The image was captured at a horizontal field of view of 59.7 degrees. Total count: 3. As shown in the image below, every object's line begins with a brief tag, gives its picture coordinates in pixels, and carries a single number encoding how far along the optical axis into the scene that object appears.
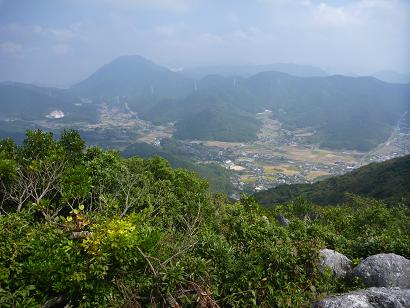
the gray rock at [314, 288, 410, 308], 8.83
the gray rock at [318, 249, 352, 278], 11.43
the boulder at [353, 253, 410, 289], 11.02
